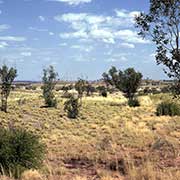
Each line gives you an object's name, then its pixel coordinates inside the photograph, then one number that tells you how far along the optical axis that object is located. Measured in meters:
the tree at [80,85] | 58.58
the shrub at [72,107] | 45.38
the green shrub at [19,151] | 13.59
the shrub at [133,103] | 63.53
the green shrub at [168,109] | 47.77
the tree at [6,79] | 45.88
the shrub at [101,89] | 102.14
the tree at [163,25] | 16.84
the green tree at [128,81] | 65.50
